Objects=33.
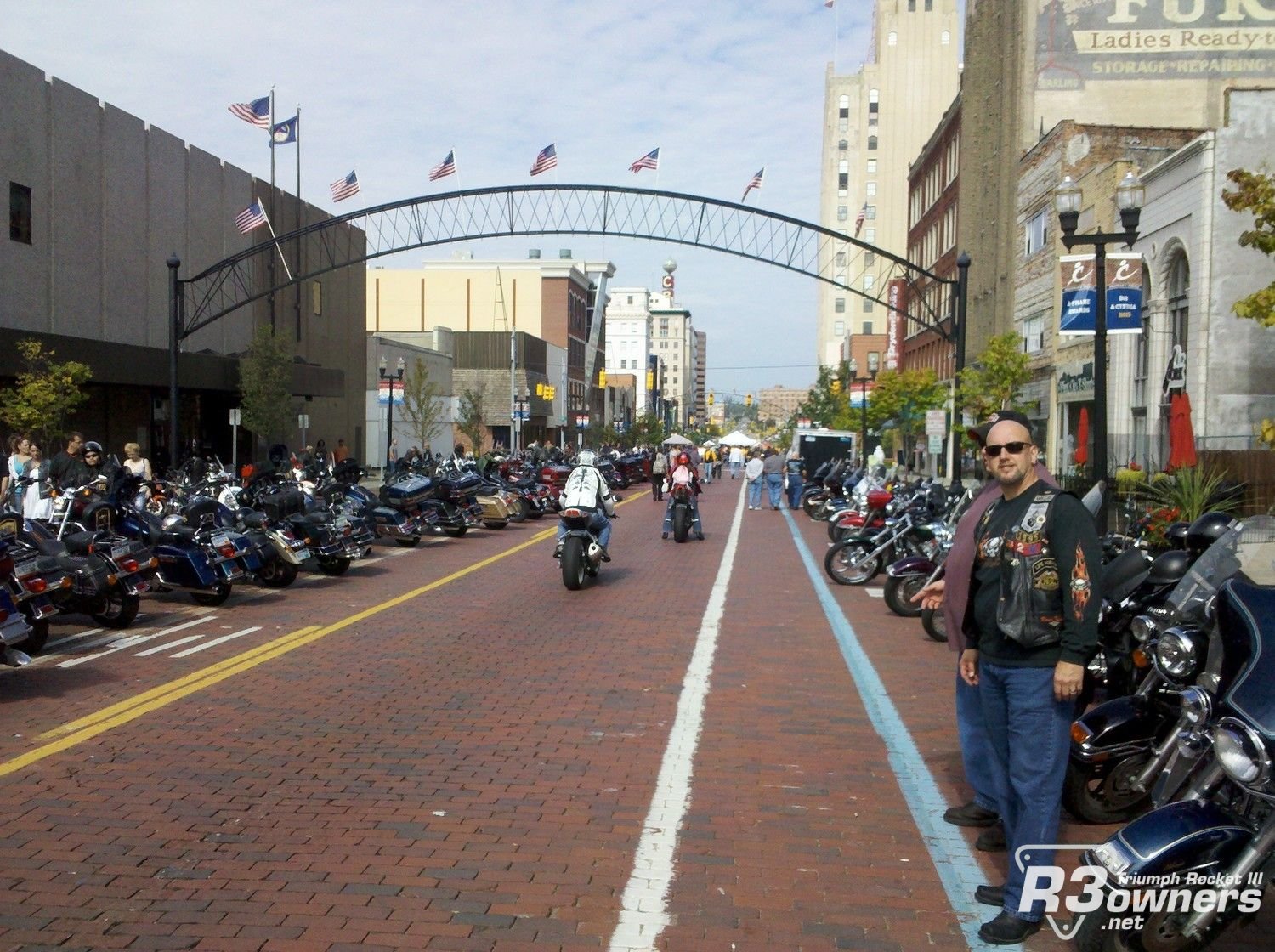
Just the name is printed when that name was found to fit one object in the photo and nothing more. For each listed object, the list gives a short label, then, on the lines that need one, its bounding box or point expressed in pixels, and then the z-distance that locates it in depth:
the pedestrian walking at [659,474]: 38.16
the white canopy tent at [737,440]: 78.19
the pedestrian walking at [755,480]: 36.50
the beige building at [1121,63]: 38.47
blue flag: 35.56
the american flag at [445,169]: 34.66
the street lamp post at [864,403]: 50.75
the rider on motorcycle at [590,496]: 15.38
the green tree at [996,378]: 29.08
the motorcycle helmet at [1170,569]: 6.75
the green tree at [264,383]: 36.25
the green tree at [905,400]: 43.97
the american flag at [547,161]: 35.34
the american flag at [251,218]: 33.22
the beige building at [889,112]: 116.00
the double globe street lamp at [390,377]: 36.71
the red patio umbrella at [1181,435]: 19.28
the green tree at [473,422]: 56.81
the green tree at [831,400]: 72.31
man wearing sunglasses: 4.82
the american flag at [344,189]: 34.47
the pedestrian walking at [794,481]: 37.62
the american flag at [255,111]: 33.28
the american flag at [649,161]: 36.94
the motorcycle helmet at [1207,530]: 6.66
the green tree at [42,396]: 23.47
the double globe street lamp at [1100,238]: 15.13
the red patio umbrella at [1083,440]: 30.92
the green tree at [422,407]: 51.09
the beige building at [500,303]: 94.31
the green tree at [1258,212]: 13.66
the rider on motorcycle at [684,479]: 22.72
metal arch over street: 30.44
